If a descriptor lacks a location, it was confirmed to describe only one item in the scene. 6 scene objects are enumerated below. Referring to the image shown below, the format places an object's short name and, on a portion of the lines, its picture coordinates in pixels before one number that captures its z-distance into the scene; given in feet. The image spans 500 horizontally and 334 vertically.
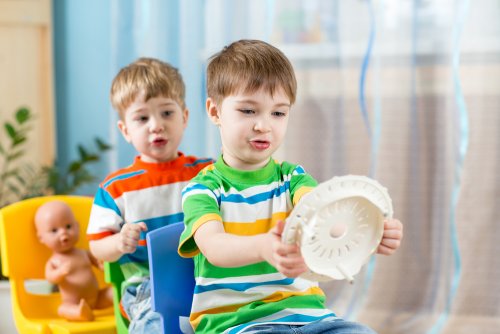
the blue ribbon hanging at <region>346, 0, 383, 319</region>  11.82
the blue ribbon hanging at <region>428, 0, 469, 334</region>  11.55
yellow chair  10.28
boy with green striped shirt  8.84
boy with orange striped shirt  9.81
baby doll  10.35
